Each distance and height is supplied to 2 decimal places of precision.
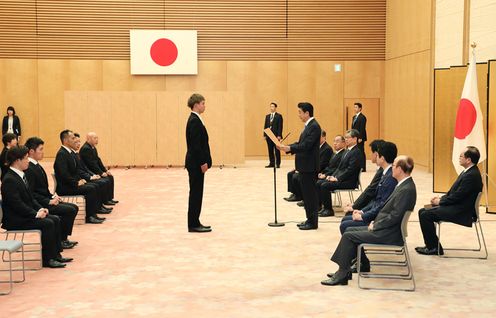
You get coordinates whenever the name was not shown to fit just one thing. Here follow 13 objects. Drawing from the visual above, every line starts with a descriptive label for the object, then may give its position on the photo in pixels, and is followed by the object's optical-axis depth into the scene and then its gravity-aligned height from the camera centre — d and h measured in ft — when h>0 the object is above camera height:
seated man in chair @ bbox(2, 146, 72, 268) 21.15 -2.97
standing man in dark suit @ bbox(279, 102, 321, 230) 27.48 -1.51
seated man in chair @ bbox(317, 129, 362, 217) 30.78 -2.53
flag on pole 31.58 -0.11
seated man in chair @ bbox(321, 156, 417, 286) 19.19 -3.29
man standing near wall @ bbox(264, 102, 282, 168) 55.69 -0.37
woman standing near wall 59.98 -0.27
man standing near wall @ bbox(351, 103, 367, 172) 51.65 -0.38
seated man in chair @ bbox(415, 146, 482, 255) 22.85 -2.96
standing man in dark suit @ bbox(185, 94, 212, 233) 27.43 -1.38
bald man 33.81 -1.92
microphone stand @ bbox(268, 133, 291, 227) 29.50 -4.83
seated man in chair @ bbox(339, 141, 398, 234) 21.07 -2.43
